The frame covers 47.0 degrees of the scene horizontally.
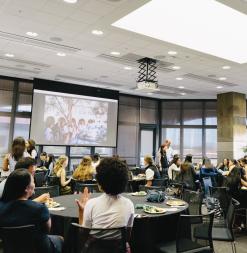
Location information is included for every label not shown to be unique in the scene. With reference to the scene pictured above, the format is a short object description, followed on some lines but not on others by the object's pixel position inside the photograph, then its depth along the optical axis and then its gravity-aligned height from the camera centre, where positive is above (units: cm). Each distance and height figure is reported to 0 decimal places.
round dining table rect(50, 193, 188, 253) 294 -73
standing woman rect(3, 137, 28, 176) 427 +7
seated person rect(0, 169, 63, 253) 218 -43
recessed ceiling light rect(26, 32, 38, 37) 600 +254
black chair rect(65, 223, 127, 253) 205 -60
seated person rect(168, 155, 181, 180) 784 -23
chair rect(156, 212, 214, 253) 270 -85
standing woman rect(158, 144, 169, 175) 943 -2
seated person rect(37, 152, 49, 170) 874 -20
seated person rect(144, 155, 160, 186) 611 -26
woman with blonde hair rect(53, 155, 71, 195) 574 -38
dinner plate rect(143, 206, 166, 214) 310 -56
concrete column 1117 +146
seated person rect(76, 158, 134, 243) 215 -36
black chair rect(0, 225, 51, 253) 206 -63
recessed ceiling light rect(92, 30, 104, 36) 579 +254
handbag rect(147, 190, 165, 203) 373 -50
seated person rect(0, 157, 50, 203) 323 -13
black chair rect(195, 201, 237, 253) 323 -84
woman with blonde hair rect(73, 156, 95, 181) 594 -31
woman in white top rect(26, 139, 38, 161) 615 +13
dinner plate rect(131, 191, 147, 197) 427 -53
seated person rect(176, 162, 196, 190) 707 -37
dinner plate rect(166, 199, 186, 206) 355 -54
